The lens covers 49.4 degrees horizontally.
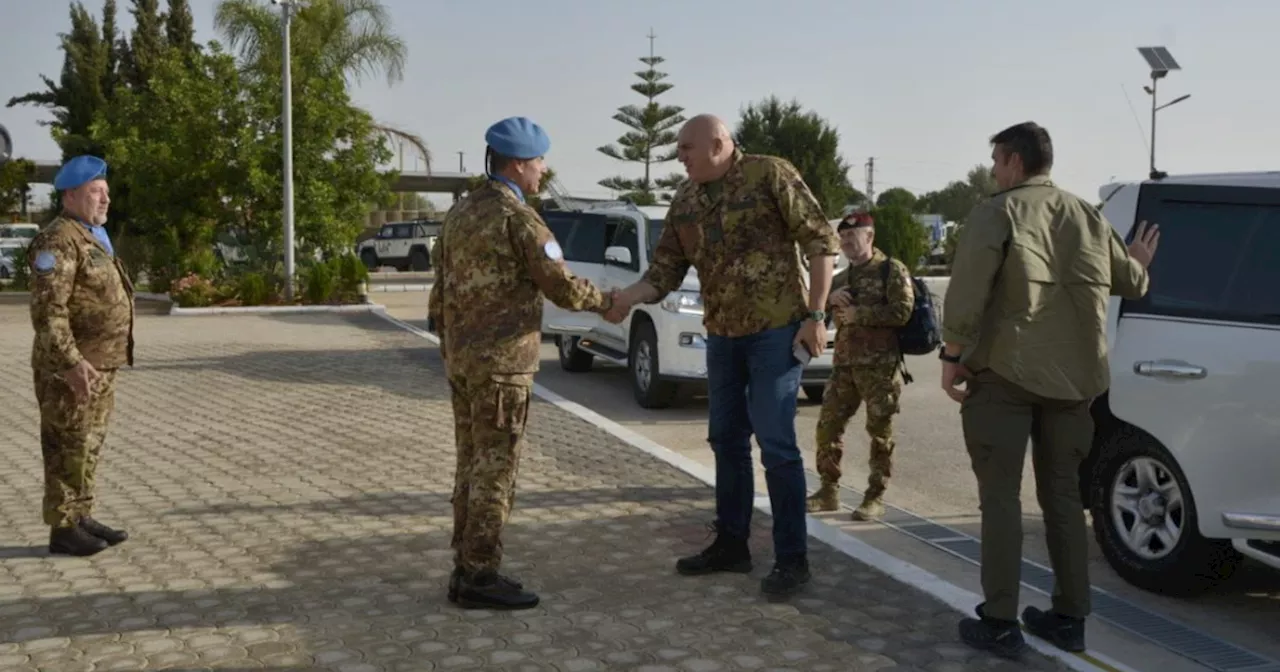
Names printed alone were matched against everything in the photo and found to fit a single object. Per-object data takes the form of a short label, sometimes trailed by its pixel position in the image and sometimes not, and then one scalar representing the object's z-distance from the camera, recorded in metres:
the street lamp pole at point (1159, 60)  29.02
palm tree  33.62
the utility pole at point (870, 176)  88.63
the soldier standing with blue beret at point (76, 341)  6.09
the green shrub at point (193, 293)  25.50
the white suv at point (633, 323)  11.88
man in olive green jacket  4.89
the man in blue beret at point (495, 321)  5.36
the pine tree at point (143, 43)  42.81
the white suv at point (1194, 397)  5.44
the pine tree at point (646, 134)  53.66
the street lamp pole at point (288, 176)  26.72
